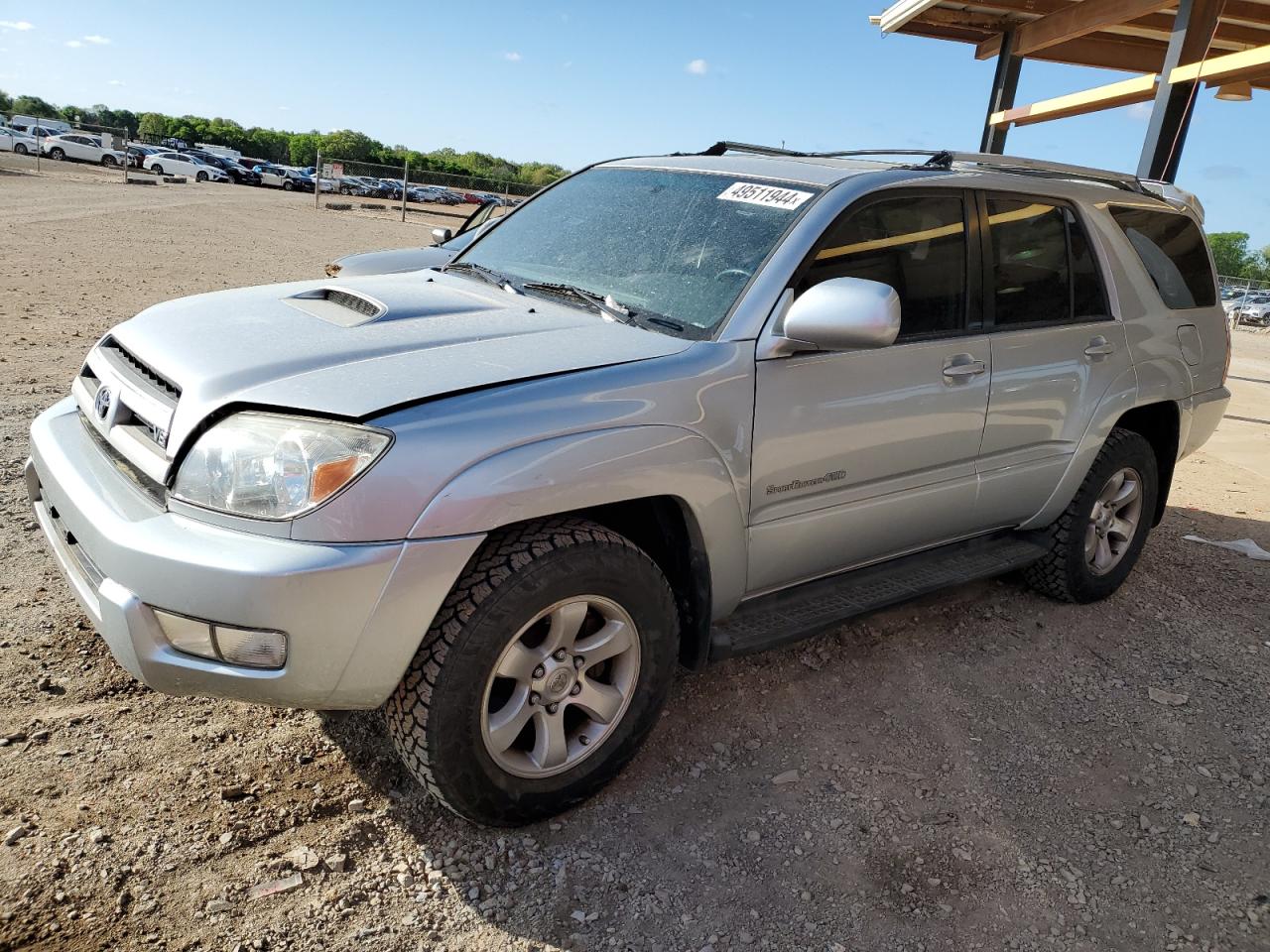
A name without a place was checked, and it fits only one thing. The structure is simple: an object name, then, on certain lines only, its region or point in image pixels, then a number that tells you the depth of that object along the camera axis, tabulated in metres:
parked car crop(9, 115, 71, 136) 42.66
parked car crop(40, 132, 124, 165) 42.16
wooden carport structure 7.77
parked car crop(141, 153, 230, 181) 45.19
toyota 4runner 2.18
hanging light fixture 9.72
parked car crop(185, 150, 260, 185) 49.03
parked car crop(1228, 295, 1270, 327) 32.03
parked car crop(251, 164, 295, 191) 50.75
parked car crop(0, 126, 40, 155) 42.53
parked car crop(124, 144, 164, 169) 46.63
